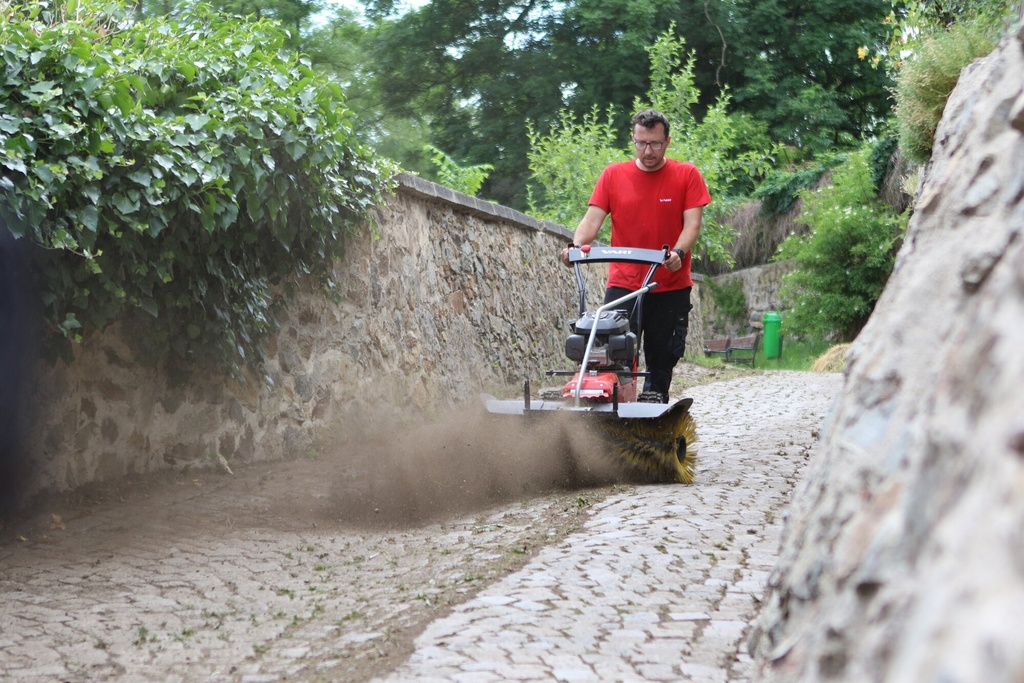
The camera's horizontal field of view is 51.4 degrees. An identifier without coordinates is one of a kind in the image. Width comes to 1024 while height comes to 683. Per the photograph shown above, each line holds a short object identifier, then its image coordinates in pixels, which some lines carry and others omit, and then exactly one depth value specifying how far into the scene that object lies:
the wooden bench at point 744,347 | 23.47
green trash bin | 24.27
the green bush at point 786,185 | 25.38
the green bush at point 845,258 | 20.95
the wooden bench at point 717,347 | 25.06
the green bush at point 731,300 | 28.02
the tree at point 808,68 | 27.45
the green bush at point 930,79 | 8.03
